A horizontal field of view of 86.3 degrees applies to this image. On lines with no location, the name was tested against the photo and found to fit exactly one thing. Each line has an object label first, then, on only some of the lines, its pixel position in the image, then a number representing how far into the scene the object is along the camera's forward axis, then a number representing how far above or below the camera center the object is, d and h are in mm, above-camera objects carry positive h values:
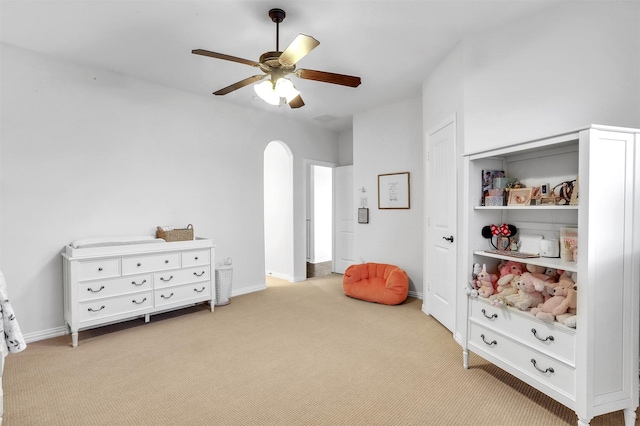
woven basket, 3613 -288
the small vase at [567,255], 1977 -298
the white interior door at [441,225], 3146 -197
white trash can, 4125 -939
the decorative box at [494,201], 2311 +24
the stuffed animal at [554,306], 1851 -564
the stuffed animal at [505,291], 2125 -559
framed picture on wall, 4542 +200
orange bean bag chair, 4049 -973
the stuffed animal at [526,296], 2018 -554
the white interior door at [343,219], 5910 -231
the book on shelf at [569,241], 1959 -215
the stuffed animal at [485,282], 2258 -529
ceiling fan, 2268 +934
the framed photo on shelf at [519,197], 2184 +49
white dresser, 2932 -686
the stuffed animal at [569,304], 1834 -540
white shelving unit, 1679 -461
